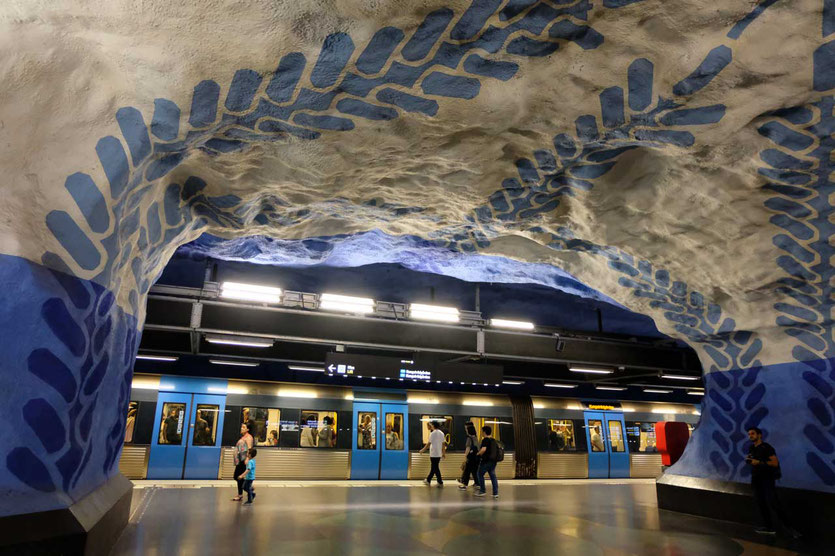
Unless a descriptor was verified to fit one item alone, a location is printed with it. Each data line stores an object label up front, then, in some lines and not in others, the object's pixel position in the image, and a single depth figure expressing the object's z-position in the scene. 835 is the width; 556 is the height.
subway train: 10.89
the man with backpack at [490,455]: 8.91
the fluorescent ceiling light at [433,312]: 10.22
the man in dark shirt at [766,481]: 5.62
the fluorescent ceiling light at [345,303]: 9.60
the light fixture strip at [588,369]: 11.39
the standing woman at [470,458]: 10.33
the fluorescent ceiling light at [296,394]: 11.92
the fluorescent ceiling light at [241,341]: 9.44
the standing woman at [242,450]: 7.39
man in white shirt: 10.88
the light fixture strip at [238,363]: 12.46
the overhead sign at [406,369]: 10.29
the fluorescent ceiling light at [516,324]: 10.82
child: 7.33
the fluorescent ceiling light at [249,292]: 9.04
